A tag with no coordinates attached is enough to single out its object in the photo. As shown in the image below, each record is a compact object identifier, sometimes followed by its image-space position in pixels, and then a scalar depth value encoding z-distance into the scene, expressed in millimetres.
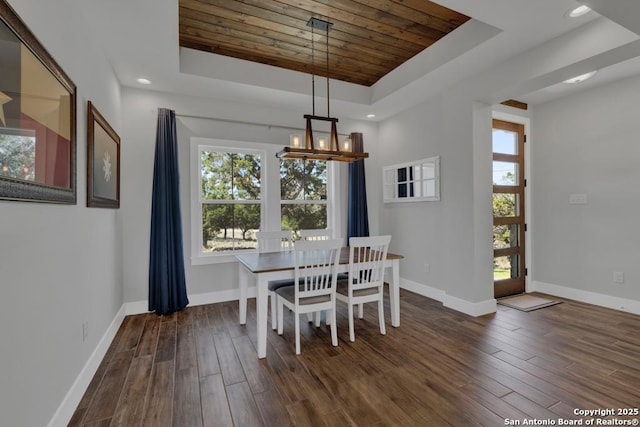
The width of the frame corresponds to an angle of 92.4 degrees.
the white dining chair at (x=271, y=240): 3635
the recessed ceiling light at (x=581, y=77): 2859
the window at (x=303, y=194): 4496
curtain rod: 3868
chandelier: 2832
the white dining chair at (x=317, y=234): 3734
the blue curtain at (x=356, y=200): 4758
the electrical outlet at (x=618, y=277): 3530
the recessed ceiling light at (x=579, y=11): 2252
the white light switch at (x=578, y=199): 3865
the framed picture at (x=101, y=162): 2299
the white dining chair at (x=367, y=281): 2840
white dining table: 2539
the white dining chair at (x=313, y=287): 2596
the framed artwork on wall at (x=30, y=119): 1215
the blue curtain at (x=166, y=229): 3553
